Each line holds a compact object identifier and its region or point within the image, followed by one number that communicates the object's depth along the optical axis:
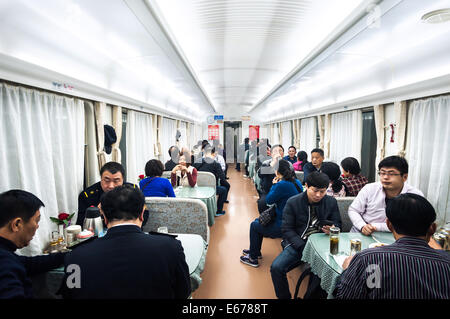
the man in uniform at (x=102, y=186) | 2.83
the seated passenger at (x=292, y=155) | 7.52
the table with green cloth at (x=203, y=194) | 4.35
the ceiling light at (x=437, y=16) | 2.06
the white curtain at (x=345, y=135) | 5.60
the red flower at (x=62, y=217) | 2.55
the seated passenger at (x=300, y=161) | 6.30
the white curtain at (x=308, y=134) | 8.49
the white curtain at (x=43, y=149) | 2.48
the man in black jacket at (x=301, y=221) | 2.63
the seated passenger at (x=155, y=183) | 3.58
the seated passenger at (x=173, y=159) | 6.28
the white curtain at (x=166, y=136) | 8.22
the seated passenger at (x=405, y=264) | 1.27
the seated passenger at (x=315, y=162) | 4.94
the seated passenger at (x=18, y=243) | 1.21
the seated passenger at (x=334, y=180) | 3.53
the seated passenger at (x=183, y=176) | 4.85
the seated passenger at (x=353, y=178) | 3.66
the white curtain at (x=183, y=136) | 11.11
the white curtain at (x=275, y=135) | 13.47
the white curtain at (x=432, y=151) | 3.38
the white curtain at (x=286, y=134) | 11.41
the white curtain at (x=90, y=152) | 3.91
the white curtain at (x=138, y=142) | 5.65
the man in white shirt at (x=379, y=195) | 2.64
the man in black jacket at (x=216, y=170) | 6.03
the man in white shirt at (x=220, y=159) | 7.56
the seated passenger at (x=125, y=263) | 1.26
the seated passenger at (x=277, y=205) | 3.34
